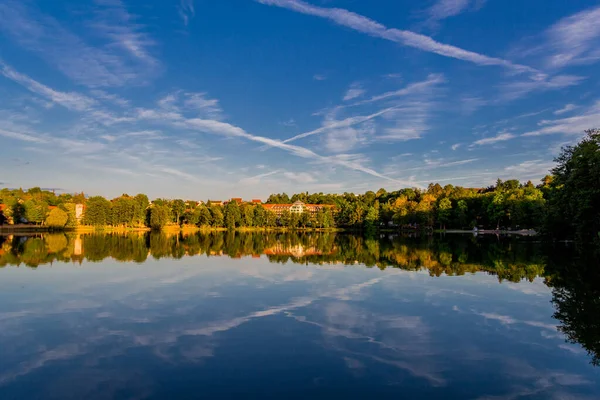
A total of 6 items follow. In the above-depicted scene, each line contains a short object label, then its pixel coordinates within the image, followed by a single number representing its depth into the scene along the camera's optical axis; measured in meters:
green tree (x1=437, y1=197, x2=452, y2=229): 94.69
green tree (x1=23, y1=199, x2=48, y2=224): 88.94
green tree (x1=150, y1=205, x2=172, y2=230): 93.06
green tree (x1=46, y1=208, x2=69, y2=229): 83.62
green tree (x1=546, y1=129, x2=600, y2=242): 31.41
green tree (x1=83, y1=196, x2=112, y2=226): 87.62
